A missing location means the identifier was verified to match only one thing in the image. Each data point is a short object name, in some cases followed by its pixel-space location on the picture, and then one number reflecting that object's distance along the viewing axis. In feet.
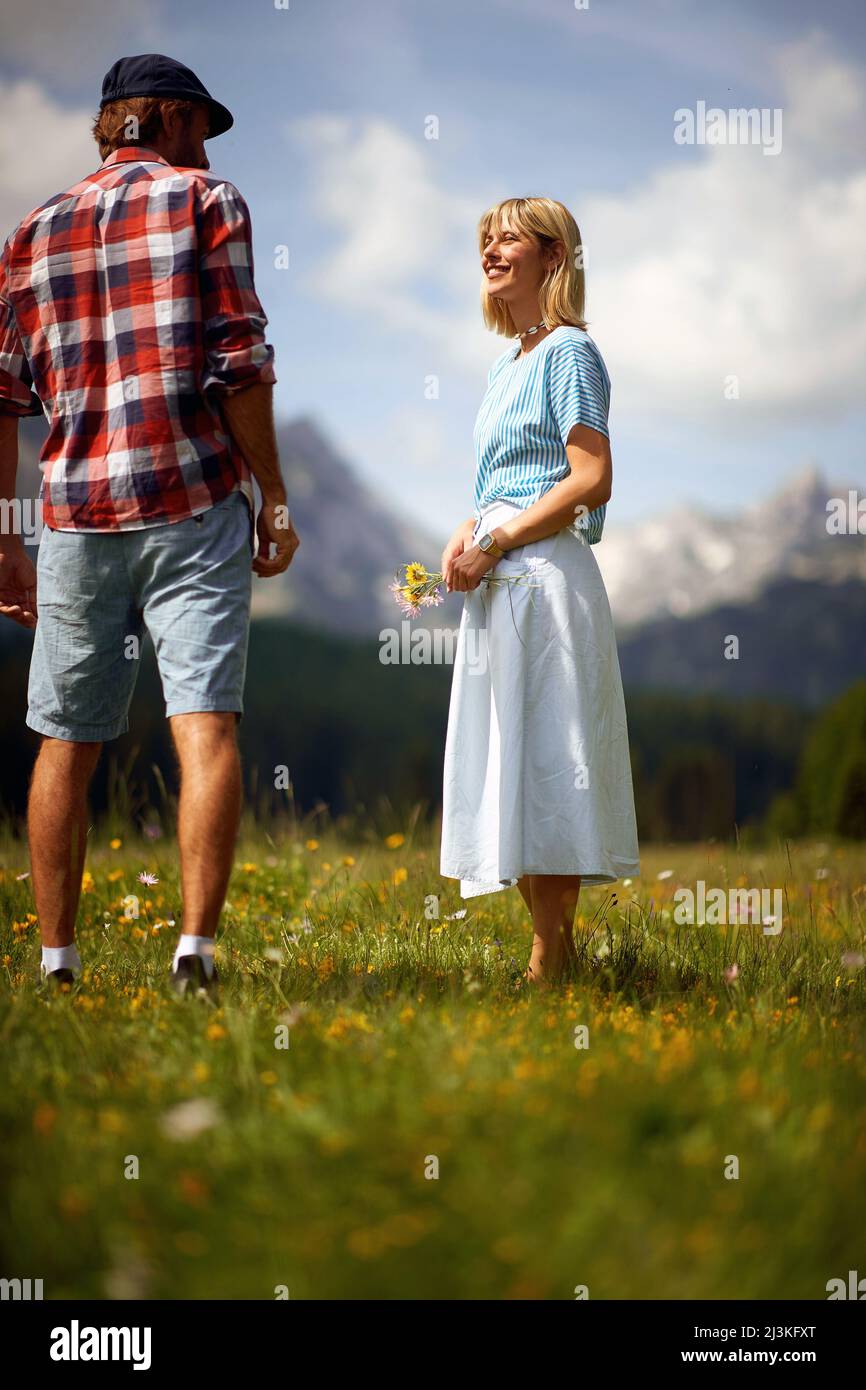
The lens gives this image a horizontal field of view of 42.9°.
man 9.31
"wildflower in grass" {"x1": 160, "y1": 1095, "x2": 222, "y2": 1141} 5.88
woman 10.30
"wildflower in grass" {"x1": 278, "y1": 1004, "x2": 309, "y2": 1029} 7.98
